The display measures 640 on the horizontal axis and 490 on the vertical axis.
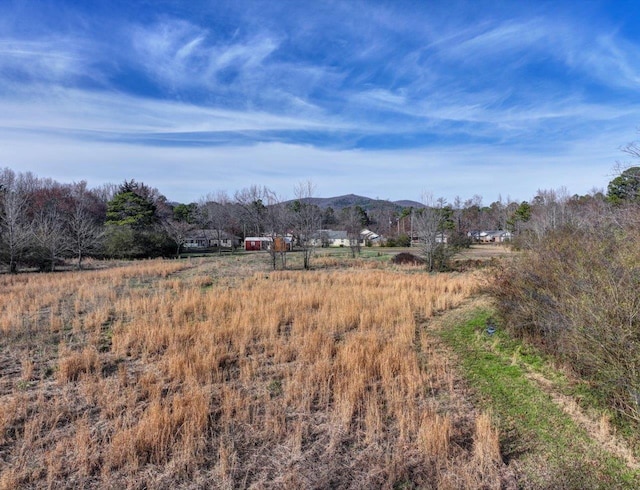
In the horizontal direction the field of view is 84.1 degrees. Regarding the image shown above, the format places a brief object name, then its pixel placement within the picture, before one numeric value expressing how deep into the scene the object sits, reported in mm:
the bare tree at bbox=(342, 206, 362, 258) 35188
